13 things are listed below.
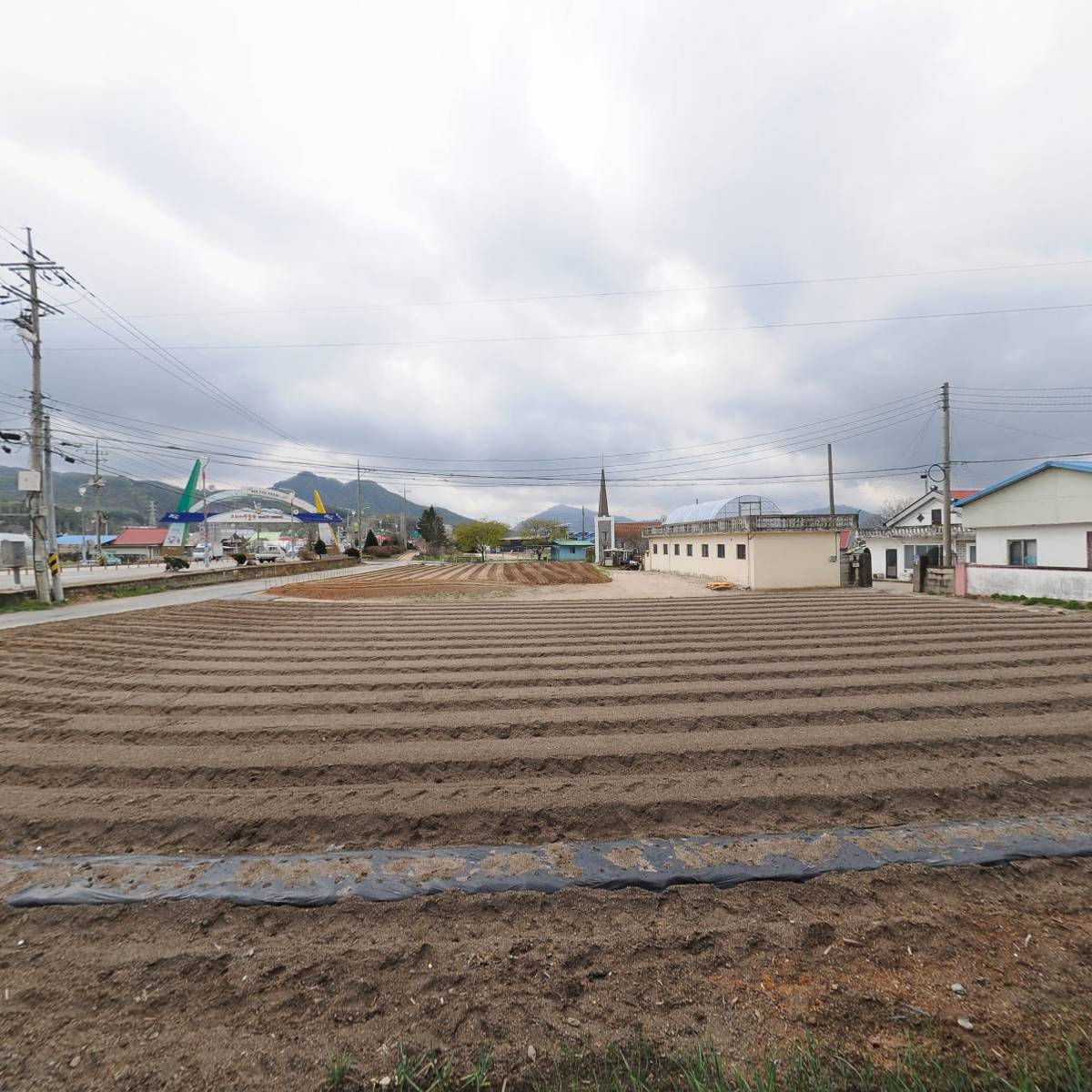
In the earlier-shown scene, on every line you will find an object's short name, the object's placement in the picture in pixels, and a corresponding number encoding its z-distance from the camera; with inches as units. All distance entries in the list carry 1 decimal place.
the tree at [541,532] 3348.9
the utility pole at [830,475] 1298.0
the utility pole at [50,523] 714.2
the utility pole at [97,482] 1961.6
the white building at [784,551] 996.6
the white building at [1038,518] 765.3
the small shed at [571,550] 3063.5
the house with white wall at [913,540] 1315.2
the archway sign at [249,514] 2156.5
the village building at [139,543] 2910.9
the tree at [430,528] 3437.5
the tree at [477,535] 3083.2
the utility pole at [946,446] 894.9
